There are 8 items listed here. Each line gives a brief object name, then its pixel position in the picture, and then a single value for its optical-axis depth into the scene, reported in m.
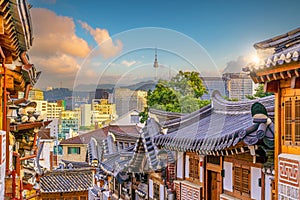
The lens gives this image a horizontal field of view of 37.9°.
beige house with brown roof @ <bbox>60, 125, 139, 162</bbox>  42.97
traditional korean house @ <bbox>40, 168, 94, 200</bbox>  29.30
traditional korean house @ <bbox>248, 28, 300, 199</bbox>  6.71
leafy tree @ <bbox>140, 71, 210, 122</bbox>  24.94
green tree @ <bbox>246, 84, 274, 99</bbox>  24.43
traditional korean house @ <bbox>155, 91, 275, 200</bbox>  8.26
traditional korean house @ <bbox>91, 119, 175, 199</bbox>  15.16
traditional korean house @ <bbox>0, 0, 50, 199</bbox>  7.00
